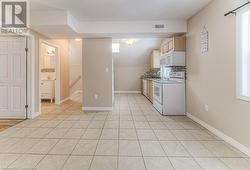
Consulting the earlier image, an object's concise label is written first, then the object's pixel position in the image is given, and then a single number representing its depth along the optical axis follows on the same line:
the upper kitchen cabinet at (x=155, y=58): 6.63
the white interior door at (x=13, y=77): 3.47
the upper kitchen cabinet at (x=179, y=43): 3.74
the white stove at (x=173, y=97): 3.76
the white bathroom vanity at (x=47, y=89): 5.50
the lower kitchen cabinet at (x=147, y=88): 5.52
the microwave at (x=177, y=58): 3.76
